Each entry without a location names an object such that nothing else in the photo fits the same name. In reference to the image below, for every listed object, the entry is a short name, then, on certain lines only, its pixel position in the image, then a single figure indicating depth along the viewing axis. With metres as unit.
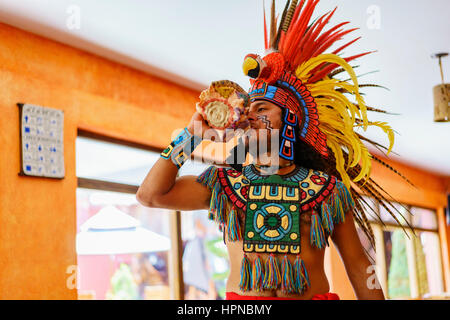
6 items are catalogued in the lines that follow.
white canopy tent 4.47
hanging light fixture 4.54
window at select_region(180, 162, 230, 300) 5.45
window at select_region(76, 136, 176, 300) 4.46
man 1.51
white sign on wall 3.84
